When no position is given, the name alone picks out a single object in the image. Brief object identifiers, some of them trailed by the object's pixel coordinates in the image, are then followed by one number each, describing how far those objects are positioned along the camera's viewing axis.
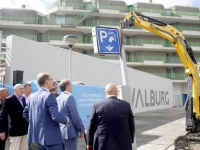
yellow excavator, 7.66
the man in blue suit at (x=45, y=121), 3.38
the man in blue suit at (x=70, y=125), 4.22
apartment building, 36.58
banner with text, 9.21
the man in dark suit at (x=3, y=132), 5.06
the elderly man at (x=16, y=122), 4.94
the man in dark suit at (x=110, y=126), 3.44
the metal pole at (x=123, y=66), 5.43
